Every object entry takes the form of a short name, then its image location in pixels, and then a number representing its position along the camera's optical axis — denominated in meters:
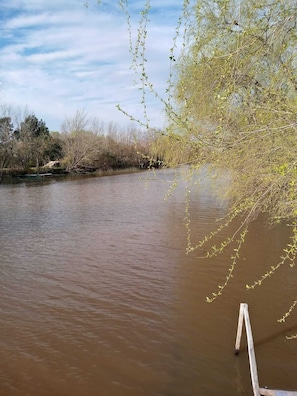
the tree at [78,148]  40.72
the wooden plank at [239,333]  4.38
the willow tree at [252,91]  4.03
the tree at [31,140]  37.96
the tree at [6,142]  34.68
